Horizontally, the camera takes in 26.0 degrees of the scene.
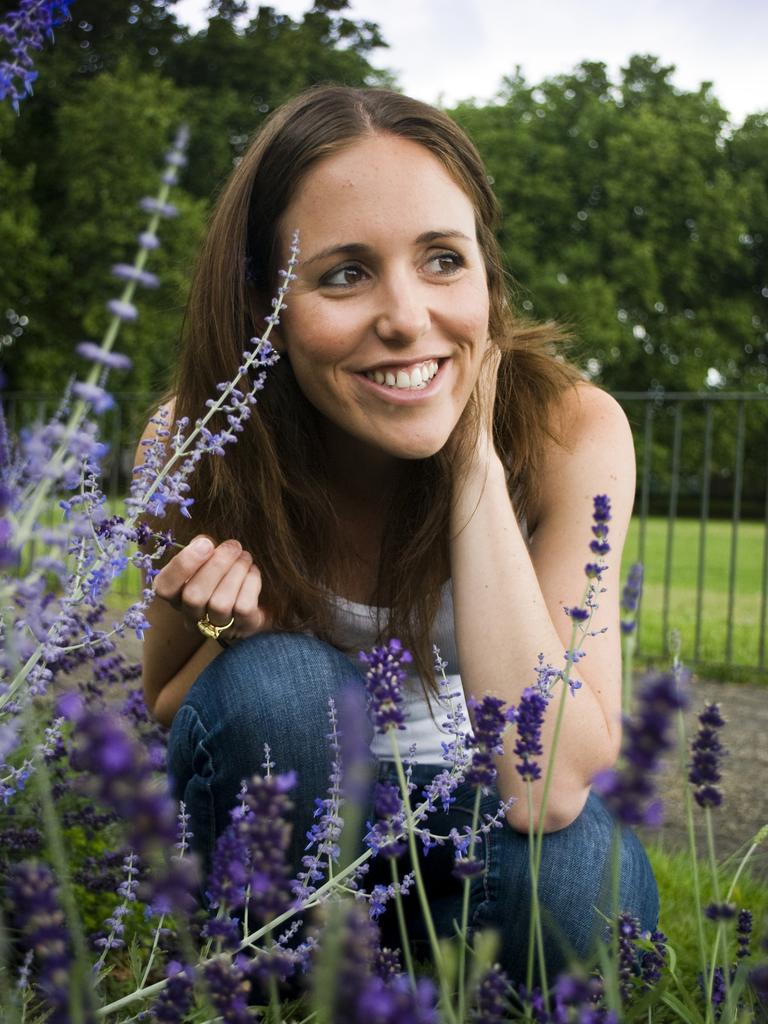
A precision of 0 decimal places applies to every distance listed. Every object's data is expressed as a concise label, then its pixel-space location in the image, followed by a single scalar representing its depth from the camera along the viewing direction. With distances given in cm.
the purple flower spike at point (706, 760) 58
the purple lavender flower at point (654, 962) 75
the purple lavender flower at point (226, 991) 48
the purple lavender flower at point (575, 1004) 42
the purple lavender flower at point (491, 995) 54
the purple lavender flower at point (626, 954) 72
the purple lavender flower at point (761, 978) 40
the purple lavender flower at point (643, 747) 38
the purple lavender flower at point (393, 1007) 34
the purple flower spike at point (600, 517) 66
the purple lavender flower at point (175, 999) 57
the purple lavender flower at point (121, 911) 71
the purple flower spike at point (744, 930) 74
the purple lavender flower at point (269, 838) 42
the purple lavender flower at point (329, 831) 70
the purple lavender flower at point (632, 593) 63
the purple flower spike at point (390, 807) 58
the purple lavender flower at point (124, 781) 33
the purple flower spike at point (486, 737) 62
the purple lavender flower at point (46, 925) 36
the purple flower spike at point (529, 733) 62
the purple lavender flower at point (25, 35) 64
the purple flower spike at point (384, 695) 55
